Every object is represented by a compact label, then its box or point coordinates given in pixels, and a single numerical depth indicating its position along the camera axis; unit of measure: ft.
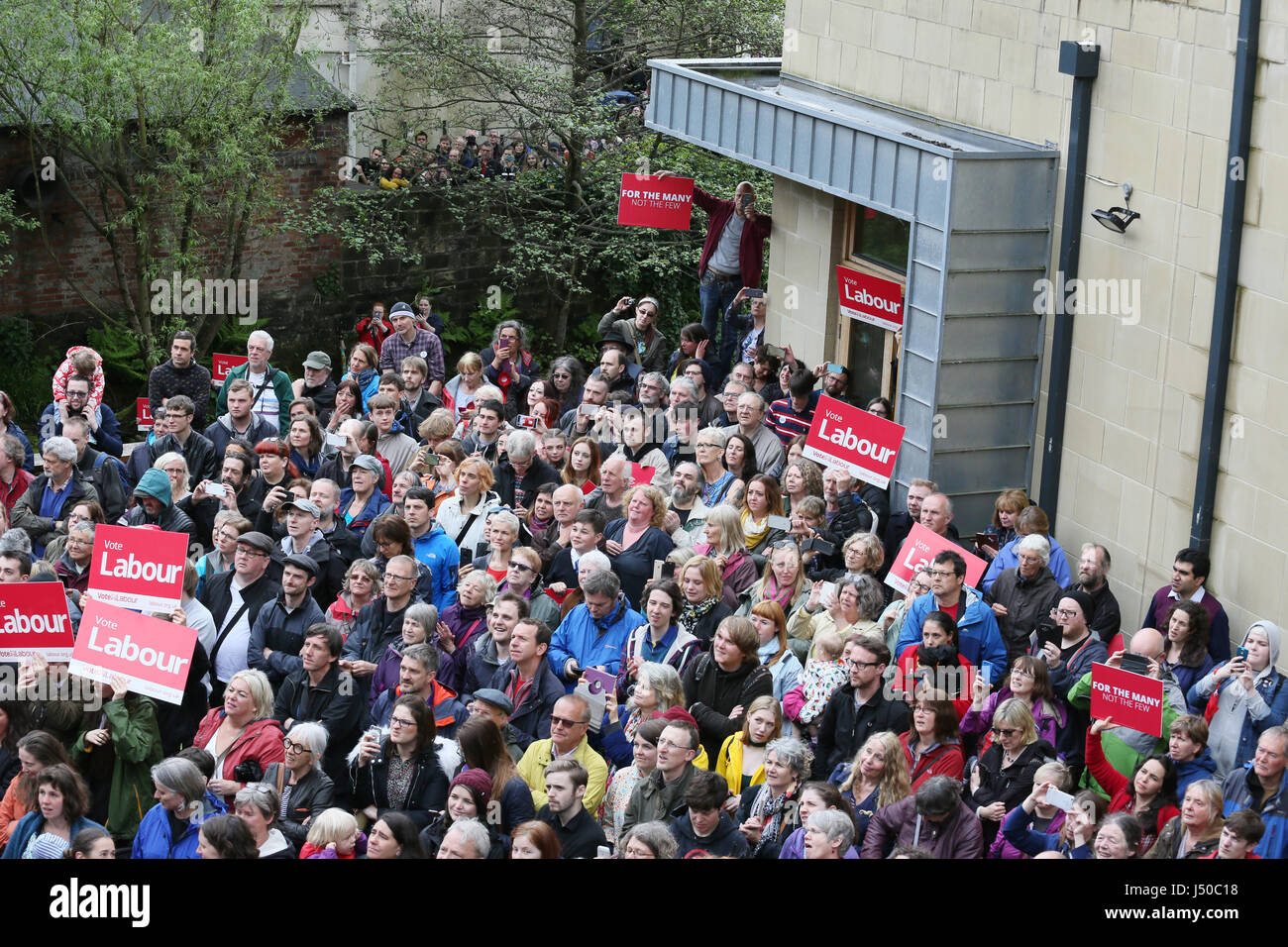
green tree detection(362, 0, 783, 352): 76.43
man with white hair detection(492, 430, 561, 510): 41.09
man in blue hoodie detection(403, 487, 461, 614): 36.78
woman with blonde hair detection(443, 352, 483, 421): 49.37
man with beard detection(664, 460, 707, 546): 39.14
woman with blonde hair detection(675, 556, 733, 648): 32.86
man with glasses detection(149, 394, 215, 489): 43.55
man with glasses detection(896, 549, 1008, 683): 32.45
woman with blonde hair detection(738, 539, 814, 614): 33.53
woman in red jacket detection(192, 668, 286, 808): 28.81
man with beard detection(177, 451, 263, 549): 40.09
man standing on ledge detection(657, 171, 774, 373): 58.18
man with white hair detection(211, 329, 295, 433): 48.47
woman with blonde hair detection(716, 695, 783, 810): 28.27
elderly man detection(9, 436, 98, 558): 41.09
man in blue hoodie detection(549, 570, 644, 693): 32.50
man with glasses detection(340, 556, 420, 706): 32.71
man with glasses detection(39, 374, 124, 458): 44.27
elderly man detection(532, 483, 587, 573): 37.45
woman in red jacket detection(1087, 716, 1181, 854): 26.00
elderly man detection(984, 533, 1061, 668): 34.22
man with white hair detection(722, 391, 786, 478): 42.83
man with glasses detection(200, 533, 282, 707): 33.73
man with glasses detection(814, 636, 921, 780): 29.32
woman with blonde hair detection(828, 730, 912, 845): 27.04
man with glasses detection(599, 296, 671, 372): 54.24
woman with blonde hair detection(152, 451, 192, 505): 40.22
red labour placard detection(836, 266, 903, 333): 46.11
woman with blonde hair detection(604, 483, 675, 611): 36.65
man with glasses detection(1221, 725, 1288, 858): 24.62
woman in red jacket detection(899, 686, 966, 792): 28.37
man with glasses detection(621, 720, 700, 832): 26.99
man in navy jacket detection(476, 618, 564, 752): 30.78
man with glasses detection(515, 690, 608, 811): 28.40
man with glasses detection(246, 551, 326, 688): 33.22
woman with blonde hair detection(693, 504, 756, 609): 35.14
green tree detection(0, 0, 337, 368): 63.52
